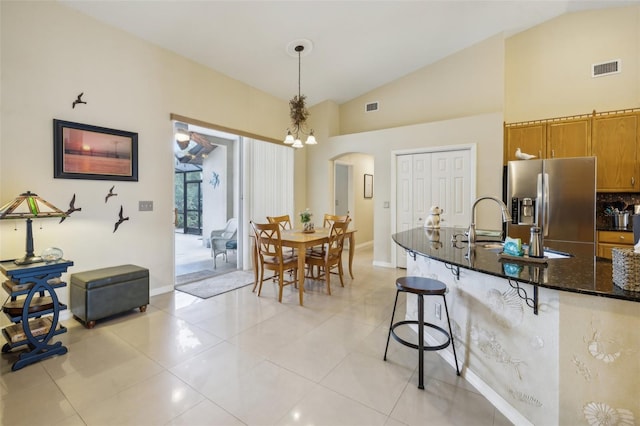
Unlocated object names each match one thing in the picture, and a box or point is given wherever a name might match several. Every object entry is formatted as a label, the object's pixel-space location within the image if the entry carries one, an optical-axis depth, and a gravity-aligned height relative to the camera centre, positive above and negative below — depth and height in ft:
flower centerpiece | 13.67 -0.58
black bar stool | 6.45 -1.87
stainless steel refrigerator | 11.69 +0.50
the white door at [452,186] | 15.12 +1.21
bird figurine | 13.12 +2.37
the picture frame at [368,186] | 26.03 +2.08
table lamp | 7.41 -0.04
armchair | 17.57 -1.94
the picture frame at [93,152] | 9.59 +2.03
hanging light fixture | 13.12 +4.56
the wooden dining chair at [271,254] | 11.60 -1.89
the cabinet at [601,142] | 12.00 +2.92
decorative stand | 7.31 -2.64
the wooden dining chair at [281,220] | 15.48 -0.60
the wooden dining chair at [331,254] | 12.58 -2.06
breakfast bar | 4.31 -2.21
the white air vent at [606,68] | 13.01 +6.35
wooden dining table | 11.49 -1.29
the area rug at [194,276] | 14.37 -3.54
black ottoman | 9.20 -2.75
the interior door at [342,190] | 24.25 +1.56
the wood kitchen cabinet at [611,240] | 11.98 -1.35
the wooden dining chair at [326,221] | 14.22 -0.71
